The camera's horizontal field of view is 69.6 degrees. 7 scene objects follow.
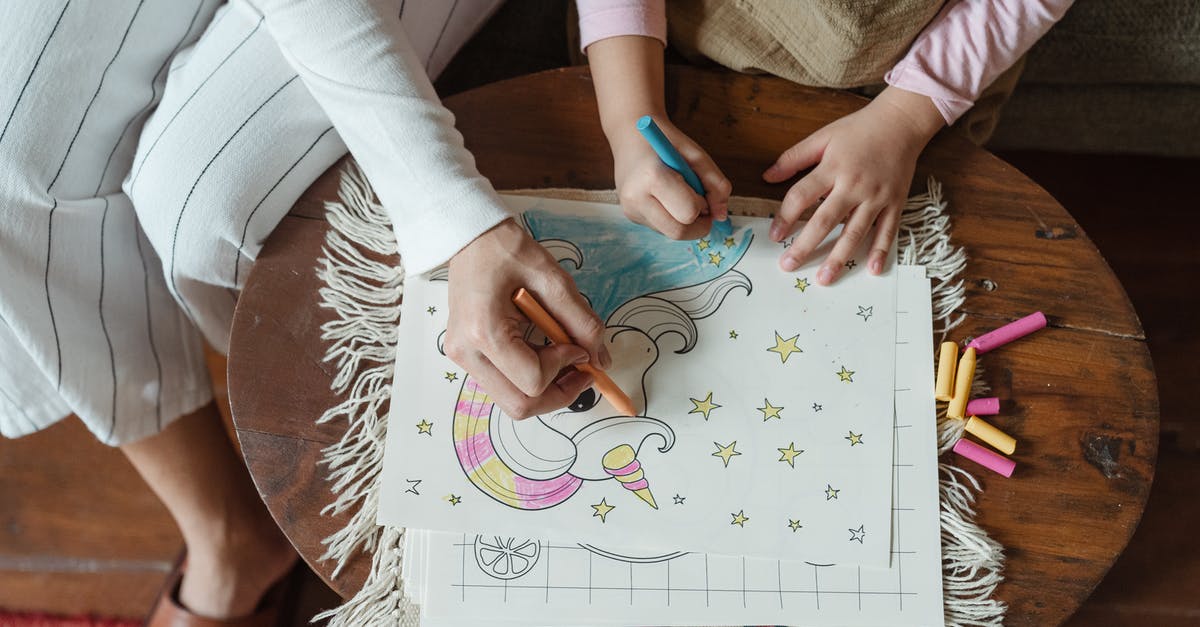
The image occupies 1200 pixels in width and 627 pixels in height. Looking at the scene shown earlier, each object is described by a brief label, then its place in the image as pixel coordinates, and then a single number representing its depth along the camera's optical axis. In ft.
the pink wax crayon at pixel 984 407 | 2.02
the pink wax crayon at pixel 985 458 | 1.99
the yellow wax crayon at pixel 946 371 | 2.05
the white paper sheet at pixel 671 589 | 1.90
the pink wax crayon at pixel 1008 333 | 2.09
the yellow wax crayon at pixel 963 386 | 2.03
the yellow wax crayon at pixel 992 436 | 1.99
